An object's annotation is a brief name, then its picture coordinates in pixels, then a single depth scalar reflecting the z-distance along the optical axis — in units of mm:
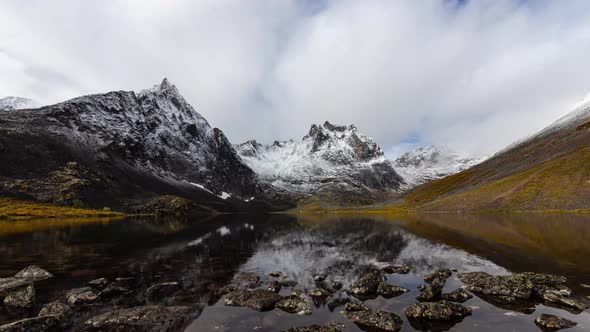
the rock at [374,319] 21672
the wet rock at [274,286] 32594
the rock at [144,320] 22156
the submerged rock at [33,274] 35438
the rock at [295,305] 25661
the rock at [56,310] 23797
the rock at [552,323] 20641
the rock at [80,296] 27297
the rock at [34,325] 19520
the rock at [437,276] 34406
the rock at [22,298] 26125
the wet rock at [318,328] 20891
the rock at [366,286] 30516
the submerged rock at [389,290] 29969
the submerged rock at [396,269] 40250
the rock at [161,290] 29562
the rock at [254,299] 26641
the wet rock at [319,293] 30125
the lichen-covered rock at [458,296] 27267
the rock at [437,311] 22936
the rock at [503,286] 27094
